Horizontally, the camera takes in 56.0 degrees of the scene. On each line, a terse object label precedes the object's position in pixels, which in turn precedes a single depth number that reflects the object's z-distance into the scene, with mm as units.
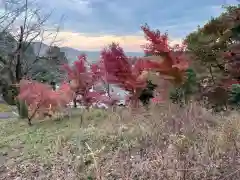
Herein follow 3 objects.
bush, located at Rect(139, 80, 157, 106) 8539
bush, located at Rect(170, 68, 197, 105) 7094
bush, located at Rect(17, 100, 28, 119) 7720
